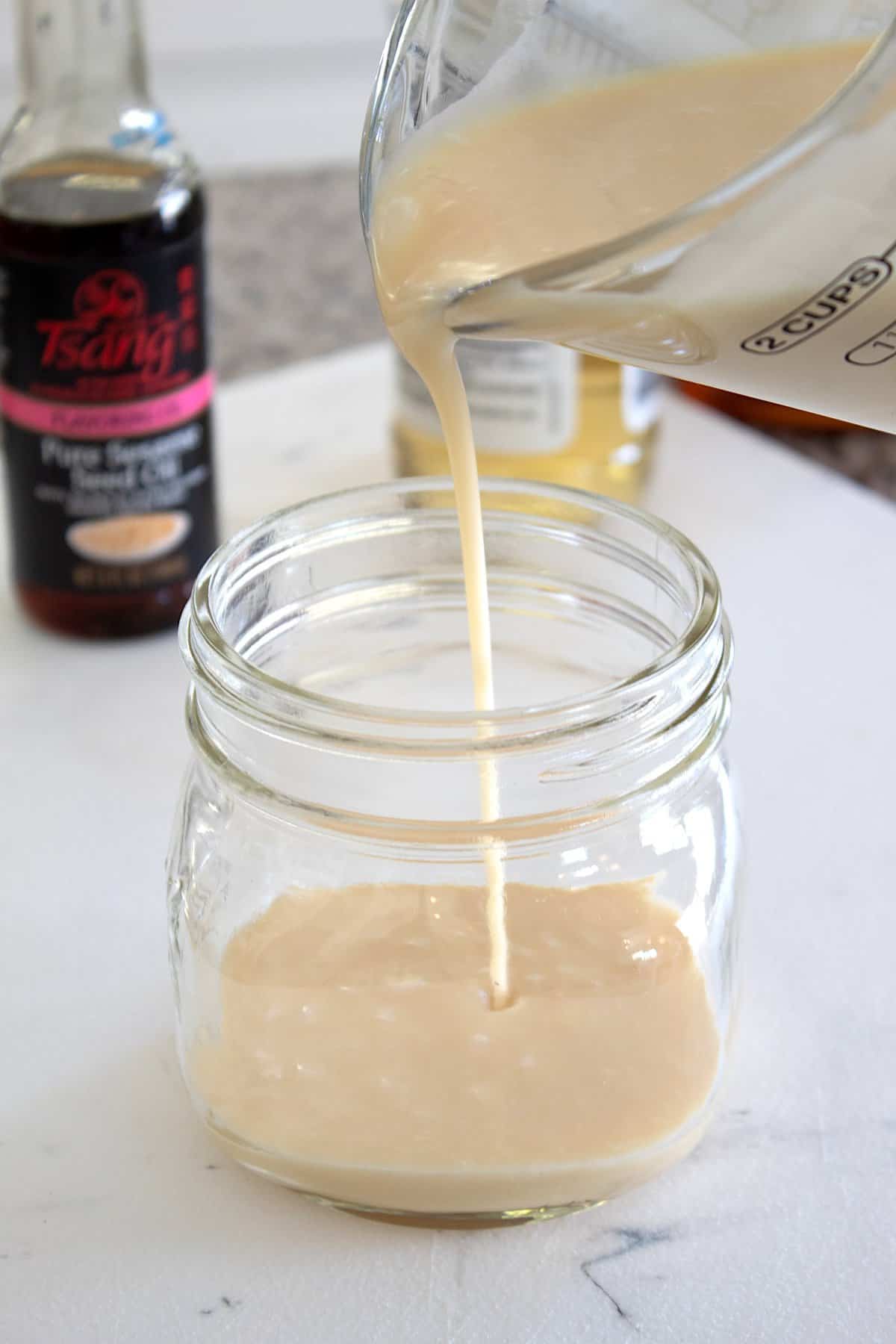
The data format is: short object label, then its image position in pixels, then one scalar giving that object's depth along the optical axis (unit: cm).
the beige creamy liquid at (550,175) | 42
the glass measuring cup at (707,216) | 35
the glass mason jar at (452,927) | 40
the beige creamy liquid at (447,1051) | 41
